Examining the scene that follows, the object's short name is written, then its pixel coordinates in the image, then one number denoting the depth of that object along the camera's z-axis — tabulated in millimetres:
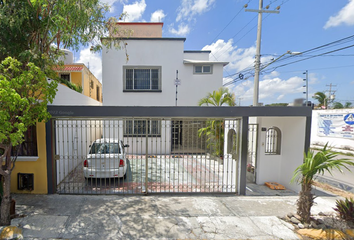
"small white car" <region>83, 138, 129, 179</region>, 5305
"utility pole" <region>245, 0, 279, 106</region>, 9875
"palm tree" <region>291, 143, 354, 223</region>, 3580
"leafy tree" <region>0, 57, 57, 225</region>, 3021
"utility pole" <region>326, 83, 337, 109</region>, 24669
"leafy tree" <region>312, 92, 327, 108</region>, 25047
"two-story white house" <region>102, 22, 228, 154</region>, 10844
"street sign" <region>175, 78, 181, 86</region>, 11261
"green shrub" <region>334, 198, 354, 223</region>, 3602
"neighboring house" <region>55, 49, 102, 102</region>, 13070
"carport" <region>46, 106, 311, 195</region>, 4828
